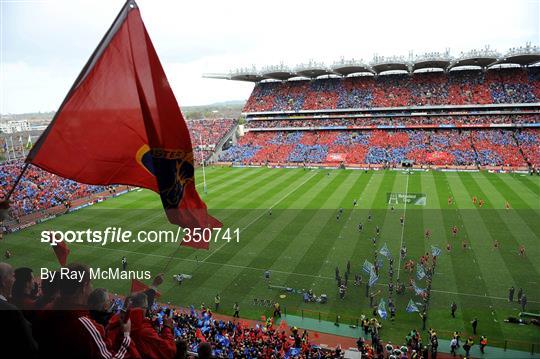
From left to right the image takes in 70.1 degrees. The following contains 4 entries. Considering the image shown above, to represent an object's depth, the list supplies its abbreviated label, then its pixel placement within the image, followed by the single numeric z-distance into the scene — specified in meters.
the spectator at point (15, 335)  3.13
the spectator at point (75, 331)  3.74
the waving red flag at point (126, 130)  6.54
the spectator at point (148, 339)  4.46
